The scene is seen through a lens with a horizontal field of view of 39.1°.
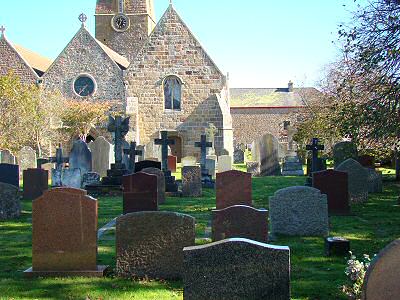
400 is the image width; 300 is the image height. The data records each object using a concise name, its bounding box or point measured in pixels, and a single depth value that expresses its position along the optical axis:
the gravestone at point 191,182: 16.33
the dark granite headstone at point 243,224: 8.06
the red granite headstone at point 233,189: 12.34
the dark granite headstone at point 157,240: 6.98
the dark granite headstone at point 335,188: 11.73
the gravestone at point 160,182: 14.61
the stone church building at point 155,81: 32.53
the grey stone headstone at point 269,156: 24.72
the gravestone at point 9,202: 11.91
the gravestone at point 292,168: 25.05
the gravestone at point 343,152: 18.16
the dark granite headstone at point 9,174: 16.53
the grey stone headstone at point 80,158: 20.84
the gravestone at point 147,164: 17.04
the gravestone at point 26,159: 23.97
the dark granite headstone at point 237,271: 4.83
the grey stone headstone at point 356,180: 13.66
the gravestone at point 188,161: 25.04
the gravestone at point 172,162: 25.14
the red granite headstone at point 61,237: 7.11
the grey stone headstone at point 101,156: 22.48
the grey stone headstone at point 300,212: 9.55
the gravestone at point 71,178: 18.11
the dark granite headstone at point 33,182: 15.70
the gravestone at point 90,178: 18.45
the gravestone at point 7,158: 22.11
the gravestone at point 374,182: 16.14
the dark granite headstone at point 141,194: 11.80
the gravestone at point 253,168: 24.83
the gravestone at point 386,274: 3.99
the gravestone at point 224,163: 21.00
